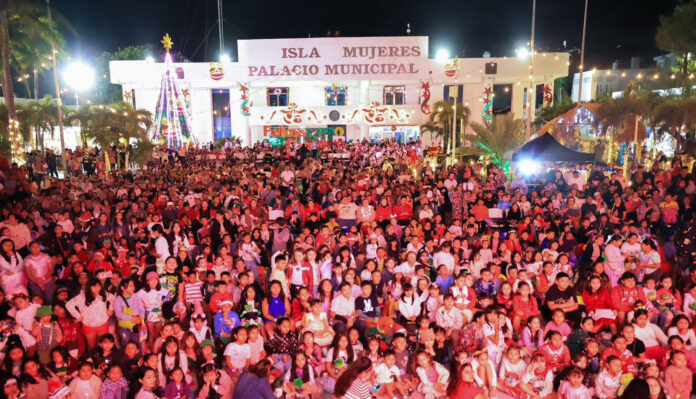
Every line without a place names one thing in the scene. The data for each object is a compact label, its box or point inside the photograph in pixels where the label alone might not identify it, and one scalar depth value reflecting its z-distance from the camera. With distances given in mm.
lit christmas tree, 25609
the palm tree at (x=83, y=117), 23686
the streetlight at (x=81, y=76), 28062
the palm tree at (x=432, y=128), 27266
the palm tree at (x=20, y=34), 19297
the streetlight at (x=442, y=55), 29641
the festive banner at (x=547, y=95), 31844
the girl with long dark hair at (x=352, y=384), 5180
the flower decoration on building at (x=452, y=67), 29547
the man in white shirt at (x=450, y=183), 12932
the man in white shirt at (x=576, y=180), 12867
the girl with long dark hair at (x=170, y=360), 5531
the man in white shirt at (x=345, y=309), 6902
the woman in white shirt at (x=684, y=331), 6059
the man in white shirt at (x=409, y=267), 7840
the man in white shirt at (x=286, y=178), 13422
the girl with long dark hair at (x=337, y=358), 5984
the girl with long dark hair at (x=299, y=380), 5645
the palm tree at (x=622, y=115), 18516
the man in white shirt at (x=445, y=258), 8227
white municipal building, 29234
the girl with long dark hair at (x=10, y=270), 7297
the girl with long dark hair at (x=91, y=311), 6441
